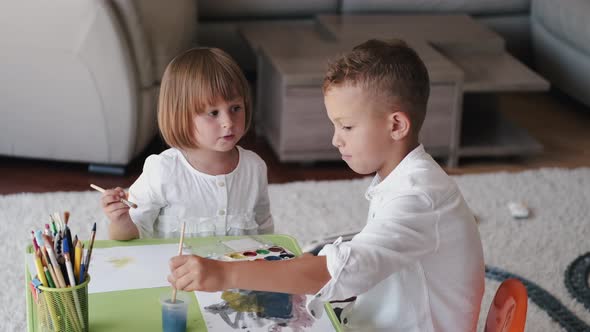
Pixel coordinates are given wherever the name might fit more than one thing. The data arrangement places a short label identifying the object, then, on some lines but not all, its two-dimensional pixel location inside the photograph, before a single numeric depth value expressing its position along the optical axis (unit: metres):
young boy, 2.10
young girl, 2.57
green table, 2.21
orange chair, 2.18
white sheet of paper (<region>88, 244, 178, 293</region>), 2.33
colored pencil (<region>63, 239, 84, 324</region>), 2.14
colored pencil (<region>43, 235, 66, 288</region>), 2.13
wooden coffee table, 3.84
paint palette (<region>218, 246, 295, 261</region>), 2.43
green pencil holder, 2.15
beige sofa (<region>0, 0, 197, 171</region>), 3.49
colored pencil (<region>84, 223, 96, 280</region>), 2.17
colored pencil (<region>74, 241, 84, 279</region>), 2.16
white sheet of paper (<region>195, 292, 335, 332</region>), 2.22
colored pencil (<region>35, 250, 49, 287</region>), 2.14
